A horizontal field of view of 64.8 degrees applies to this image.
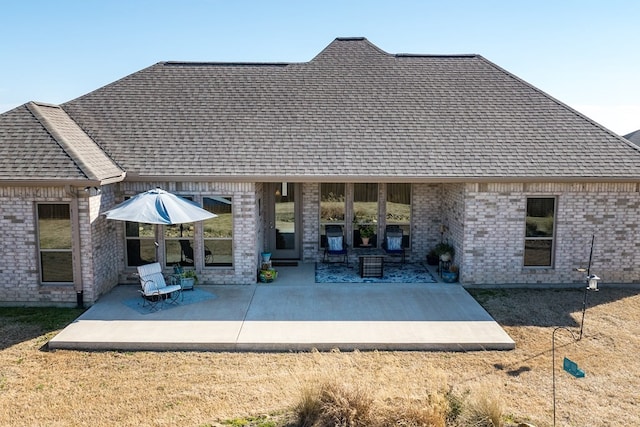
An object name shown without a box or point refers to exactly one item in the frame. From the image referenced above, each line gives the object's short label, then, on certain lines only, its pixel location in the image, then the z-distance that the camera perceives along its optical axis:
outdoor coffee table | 13.27
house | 11.12
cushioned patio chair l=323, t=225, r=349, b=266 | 14.34
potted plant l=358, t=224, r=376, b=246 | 14.83
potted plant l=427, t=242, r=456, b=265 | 13.23
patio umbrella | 10.37
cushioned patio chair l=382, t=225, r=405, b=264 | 14.34
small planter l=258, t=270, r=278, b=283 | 12.83
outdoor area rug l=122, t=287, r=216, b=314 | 10.84
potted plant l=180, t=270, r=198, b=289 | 12.05
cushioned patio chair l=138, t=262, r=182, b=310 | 10.93
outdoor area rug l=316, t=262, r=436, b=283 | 13.12
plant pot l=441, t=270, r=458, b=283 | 12.84
